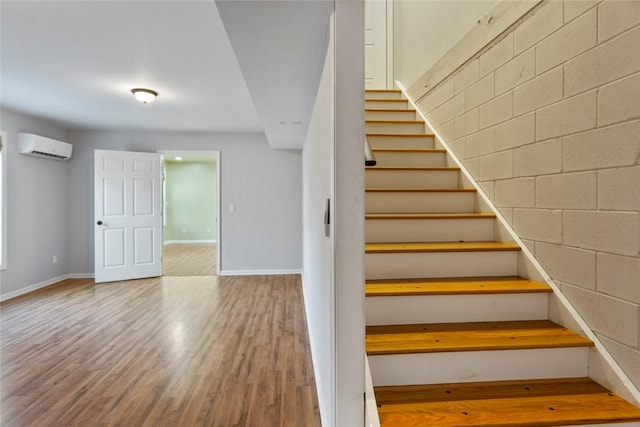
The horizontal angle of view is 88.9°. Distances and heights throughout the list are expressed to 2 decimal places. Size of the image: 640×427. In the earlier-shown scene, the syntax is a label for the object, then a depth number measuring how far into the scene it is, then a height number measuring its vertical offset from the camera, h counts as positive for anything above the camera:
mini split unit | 4.28 +0.87
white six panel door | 4.92 -0.08
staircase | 1.24 -0.56
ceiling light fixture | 3.38 +1.21
